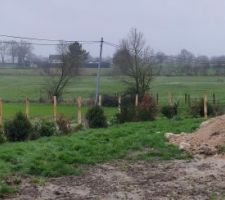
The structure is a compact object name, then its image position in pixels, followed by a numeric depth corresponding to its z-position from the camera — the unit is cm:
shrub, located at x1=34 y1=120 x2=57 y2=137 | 1906
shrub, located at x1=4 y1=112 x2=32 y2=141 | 1789
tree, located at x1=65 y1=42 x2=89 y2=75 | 5586
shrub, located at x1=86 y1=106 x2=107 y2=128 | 2356
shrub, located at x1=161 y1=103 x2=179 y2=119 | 2858
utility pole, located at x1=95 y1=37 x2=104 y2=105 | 3066
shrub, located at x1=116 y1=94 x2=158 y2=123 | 2567
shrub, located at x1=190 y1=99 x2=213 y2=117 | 2869
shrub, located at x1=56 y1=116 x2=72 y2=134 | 2016
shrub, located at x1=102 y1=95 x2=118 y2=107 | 4684
